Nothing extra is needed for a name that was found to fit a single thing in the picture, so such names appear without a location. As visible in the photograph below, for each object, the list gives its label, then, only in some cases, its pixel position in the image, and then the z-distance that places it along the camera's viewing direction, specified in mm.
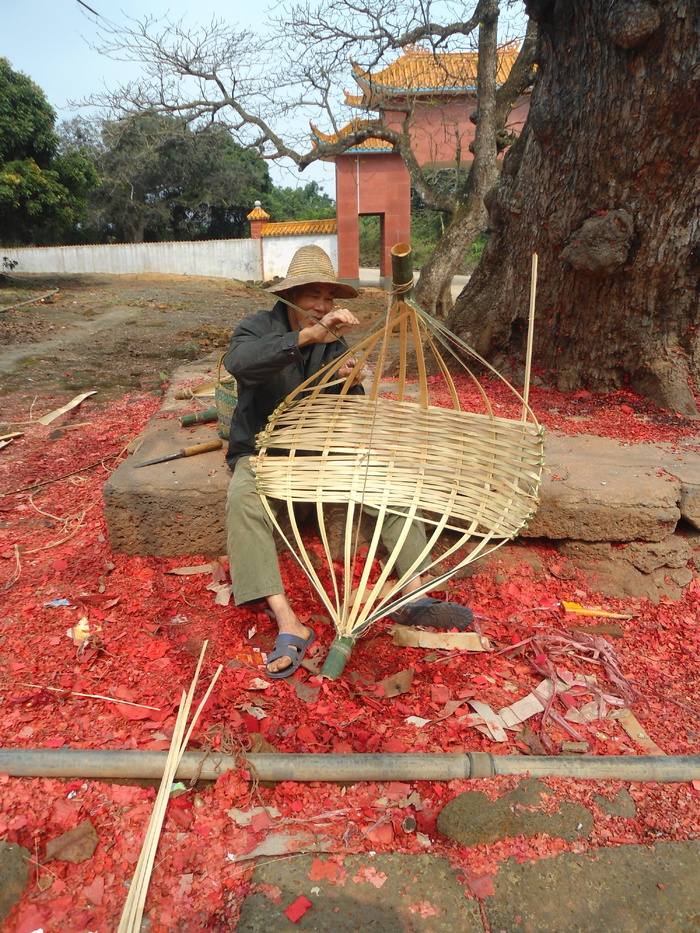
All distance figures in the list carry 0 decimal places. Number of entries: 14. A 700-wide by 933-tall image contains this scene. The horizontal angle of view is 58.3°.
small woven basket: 2766
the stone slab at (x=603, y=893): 1322
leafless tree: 7859
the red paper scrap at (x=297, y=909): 1302
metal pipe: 1572
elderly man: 2146
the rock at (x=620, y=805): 1562
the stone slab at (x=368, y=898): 1298
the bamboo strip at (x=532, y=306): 2189
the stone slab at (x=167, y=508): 2527
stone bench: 2488
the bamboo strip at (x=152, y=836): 1271
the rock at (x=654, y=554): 2545
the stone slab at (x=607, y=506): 2479
